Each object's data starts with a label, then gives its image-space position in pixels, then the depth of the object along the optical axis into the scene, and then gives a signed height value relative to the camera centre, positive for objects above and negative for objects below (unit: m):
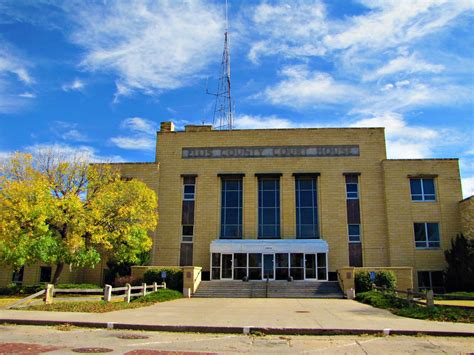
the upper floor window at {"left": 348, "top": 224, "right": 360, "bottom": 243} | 35.06 +2.46
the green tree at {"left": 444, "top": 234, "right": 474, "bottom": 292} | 29.77 +0.02
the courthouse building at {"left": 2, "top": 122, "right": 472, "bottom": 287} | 33.84 +4.82
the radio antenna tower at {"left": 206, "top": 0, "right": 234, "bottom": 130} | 42.22 +18.17
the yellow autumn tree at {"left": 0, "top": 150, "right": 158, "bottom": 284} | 24.06 +2.64
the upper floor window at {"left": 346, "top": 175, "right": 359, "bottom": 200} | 35.97 +6.27
